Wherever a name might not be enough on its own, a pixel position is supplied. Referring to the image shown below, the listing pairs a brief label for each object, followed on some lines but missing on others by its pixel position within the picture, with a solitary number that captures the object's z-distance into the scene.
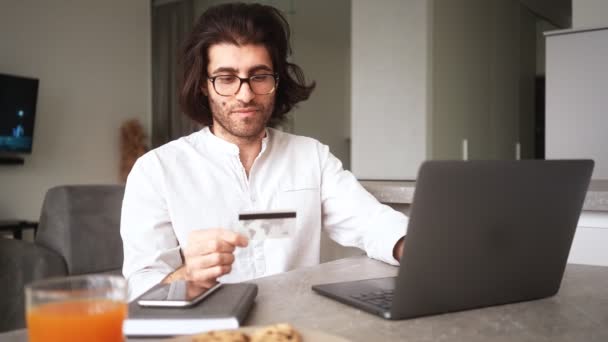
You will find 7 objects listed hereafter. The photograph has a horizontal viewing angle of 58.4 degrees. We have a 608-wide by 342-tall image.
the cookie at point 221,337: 0.53
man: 1.32
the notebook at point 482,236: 0.68
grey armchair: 2.13
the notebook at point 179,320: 0.64
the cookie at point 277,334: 0.54
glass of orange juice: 0.48
